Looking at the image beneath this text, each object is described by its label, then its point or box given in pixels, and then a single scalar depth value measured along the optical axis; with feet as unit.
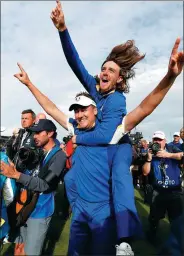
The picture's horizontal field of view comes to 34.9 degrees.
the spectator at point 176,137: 27.85
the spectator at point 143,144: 30.39
